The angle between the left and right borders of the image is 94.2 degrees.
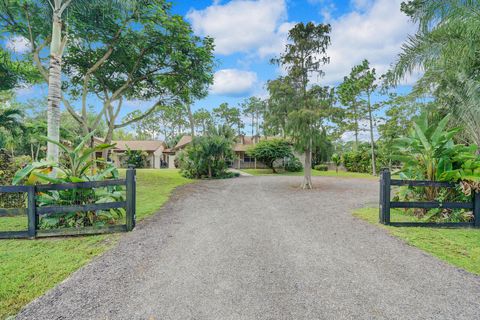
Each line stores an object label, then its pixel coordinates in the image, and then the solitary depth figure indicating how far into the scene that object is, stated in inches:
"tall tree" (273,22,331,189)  428.1
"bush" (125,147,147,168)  1159.0
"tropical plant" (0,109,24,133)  344.4
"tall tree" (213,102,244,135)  1764.3
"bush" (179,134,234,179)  685.3
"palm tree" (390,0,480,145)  212.8
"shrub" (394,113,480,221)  187.9
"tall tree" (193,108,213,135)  1806.1
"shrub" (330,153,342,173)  962.7
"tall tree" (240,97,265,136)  1733.6
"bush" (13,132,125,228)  167.2
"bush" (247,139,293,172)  929.2
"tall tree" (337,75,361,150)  757.3
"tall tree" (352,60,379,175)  757.9
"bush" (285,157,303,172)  1029.8
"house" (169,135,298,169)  1238.3
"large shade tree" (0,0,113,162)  225.9
